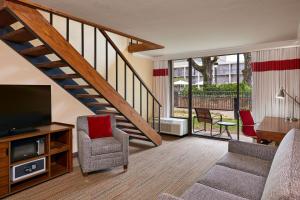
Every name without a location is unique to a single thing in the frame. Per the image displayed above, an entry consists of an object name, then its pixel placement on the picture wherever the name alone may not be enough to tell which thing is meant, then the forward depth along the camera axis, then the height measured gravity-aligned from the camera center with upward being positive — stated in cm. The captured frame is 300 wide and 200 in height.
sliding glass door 571 +20
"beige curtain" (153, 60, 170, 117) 603 +42
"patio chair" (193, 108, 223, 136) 526 -46
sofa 109 -71
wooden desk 268 -45
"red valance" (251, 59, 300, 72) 428 +73
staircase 220 +51
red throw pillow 344 -49
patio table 515 -67
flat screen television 256 -13
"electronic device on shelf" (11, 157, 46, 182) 246 -92
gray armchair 290 -80
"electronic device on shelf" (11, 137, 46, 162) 251 -65
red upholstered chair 415 -54
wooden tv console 235 -79
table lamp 393 +4
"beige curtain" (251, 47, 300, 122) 429 +41
